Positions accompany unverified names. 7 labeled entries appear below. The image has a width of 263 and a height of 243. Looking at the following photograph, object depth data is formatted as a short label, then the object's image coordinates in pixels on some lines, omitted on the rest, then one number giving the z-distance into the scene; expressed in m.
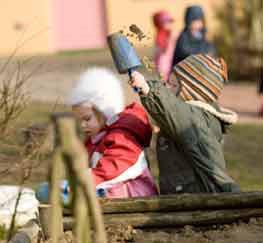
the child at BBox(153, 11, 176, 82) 21.62
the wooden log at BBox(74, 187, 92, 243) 4.82
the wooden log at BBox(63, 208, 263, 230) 7.91
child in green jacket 7.96
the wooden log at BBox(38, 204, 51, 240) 7.54
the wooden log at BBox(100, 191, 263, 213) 7.83
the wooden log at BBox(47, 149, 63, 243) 4.92
